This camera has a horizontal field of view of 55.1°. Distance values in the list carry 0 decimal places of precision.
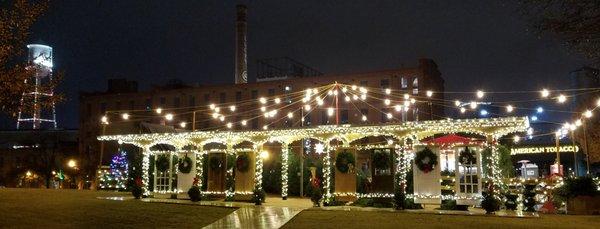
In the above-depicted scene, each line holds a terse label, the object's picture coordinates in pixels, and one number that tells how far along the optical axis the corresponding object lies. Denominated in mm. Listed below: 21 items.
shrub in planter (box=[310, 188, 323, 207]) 19391
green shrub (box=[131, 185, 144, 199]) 23047
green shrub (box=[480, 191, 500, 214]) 16641
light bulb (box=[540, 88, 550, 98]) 18438
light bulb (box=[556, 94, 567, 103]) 18734
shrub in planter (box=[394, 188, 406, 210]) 18219
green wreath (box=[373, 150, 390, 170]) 19766
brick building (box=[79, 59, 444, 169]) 59750
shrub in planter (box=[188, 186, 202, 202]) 21719
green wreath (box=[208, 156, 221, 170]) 23625
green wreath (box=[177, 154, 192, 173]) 23781
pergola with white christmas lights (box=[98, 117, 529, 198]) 17594
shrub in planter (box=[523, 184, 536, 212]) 18594
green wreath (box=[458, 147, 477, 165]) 18281
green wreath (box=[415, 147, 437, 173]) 18703
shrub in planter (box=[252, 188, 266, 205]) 20750
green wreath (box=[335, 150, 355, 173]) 20359
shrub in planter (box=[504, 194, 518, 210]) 18922
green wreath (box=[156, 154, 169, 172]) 24328
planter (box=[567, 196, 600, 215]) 17547
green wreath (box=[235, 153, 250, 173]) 22438
